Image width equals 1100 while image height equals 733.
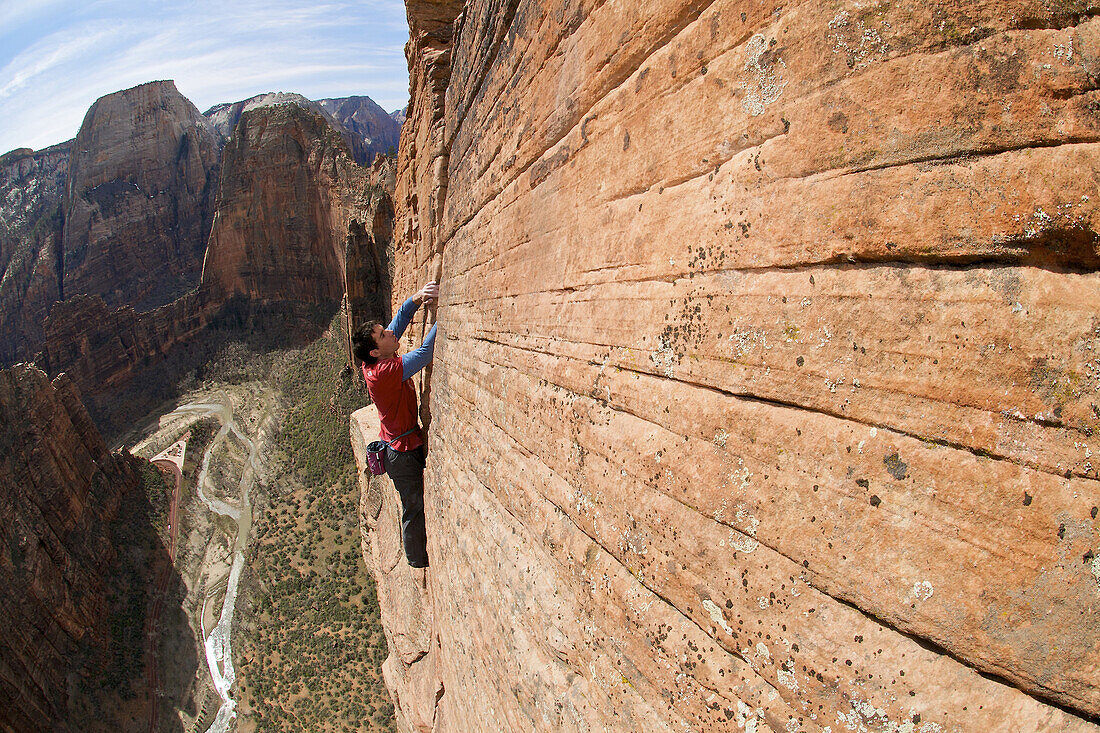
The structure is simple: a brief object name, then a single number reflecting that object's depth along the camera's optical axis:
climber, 6.04
